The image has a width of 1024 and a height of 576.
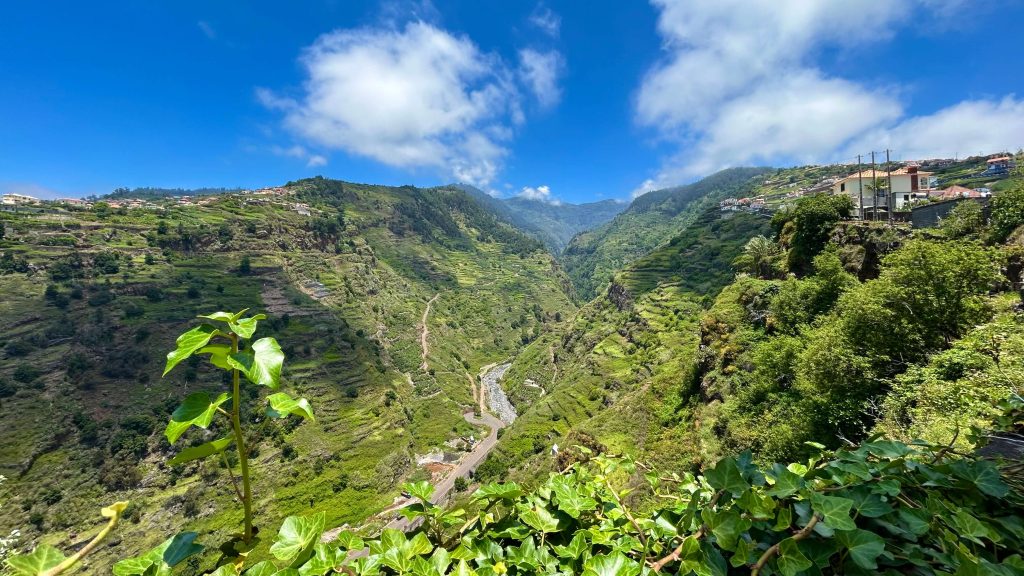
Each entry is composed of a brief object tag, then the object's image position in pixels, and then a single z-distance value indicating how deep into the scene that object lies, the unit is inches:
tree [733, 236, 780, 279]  1391.5
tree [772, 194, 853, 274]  1096.8
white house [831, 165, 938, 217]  1566.2
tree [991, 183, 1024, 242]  658.8
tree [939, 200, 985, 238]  764.0
